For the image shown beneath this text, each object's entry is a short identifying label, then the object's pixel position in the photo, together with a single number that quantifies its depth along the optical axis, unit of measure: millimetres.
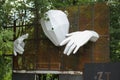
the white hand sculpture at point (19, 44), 12586
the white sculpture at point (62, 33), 11055
